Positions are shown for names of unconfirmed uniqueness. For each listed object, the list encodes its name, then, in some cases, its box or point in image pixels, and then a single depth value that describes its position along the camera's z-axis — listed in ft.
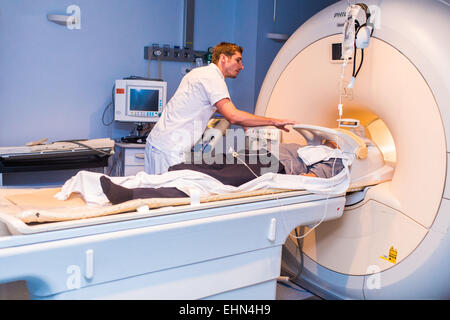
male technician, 7.86
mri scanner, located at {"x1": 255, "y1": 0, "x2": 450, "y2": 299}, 6.41
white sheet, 5.88
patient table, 4.33
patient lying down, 6.75
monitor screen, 11.23
